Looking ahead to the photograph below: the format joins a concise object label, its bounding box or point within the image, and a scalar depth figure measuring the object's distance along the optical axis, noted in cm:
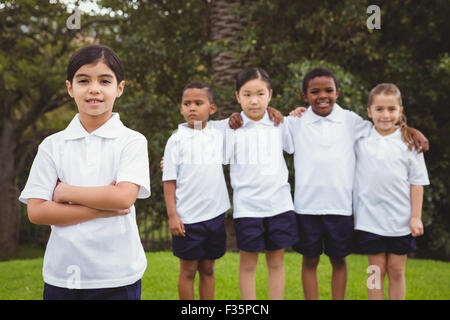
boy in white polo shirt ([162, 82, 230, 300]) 344
